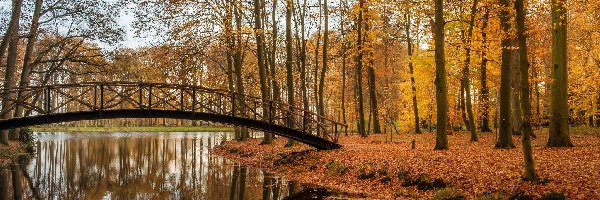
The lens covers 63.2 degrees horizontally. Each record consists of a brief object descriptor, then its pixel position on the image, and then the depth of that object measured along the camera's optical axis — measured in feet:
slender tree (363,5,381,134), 93.61
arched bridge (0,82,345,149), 57.98
